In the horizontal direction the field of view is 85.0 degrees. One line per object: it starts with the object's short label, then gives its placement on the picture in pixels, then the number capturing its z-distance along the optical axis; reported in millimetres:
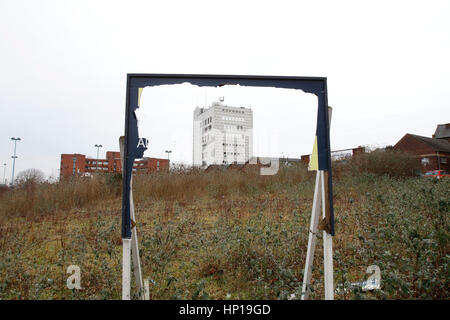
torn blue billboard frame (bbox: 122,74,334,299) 2182
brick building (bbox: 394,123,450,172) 34312
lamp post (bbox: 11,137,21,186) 35844
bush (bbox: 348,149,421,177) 12688
